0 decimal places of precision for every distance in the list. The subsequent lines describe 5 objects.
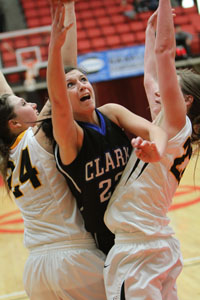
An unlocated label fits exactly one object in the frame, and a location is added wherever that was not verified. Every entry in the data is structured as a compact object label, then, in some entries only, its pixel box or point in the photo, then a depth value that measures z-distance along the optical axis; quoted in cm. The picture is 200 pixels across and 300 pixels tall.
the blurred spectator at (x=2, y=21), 1559
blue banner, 1320
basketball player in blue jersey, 212
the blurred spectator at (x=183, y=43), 1372
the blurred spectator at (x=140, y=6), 1518
